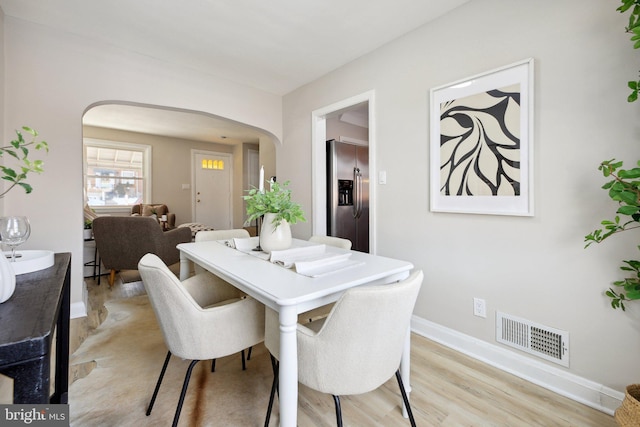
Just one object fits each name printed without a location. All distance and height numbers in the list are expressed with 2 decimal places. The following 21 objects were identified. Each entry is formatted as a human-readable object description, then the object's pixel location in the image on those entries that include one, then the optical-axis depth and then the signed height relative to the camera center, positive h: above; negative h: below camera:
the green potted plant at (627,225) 1.17 -0.08
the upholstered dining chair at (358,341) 0.96 -0.47
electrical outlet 1.94 -0.67
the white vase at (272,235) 1.66 -0.14
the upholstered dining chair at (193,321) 1.15 -0.49
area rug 1.41 -1.01
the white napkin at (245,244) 1.82 -0.22
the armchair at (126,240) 3.22 -0.33
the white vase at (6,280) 0.74 -0.18
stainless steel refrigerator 3.51 +0.22
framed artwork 1.72 +0.44
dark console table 0.56 -0.25
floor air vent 1.63 -0.78
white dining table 1.01 -0.30
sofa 5.55 +0.00
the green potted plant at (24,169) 0.93 +0.15
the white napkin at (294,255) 1.45 -0.25
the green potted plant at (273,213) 1.63 -0.02
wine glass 1.07 -0.07
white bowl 1.01 -0.18
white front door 6.93 +0.55
